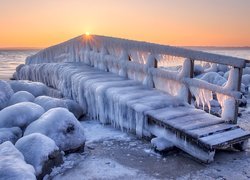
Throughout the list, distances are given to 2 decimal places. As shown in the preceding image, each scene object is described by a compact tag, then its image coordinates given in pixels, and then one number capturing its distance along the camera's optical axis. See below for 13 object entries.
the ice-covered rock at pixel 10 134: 3.87
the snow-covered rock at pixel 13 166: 2.63
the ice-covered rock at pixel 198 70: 11.18
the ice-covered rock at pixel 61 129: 3.83
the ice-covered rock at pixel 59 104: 5.11
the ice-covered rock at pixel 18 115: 4.19
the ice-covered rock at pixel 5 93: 5.34
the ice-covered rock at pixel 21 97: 5.31
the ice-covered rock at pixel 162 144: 3.93
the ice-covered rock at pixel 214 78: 8.60
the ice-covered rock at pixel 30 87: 6.28
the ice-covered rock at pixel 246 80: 10.01
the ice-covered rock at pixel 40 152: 3.22
